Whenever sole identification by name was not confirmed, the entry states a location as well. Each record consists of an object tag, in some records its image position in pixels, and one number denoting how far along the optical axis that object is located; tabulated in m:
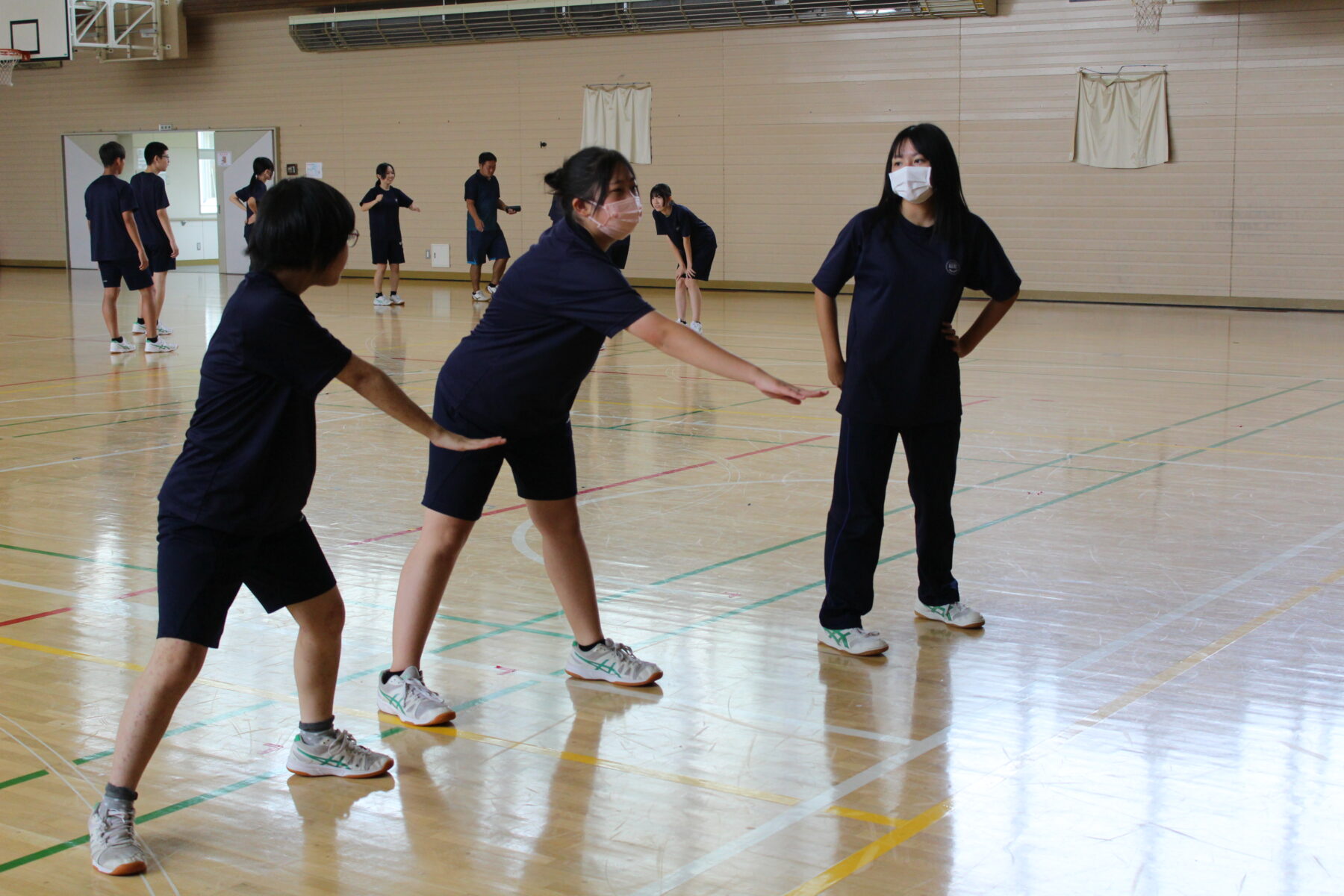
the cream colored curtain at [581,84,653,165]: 20.36
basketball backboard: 19.80
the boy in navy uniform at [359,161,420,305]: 17.09
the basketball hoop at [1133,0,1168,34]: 16.75
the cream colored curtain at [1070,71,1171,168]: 17.11
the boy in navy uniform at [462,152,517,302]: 17.45
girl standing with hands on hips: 4.02
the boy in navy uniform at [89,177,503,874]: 2.73
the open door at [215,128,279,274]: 23.22
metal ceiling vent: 18.45
